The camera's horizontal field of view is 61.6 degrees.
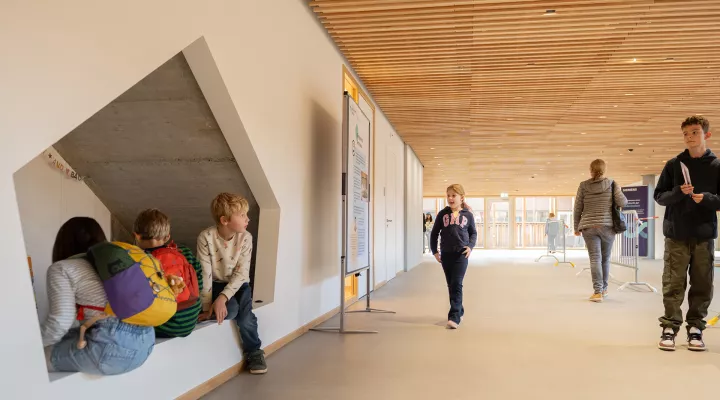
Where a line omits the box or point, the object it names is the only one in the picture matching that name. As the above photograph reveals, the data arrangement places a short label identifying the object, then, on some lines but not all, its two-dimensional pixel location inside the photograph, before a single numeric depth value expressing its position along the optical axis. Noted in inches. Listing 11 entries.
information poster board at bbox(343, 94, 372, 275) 184.7
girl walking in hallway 200.7
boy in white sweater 125.4
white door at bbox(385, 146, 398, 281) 379.9
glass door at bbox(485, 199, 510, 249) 1156.5
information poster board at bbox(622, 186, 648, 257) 653.9
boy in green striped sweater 104.7
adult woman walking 264.8
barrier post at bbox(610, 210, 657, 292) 382.6
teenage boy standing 158.1
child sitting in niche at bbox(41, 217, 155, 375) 81.9
